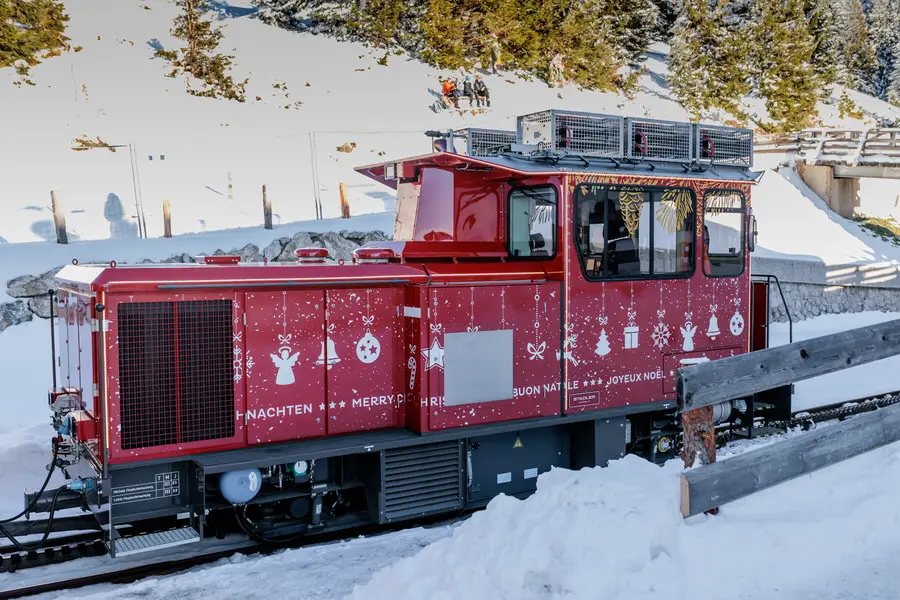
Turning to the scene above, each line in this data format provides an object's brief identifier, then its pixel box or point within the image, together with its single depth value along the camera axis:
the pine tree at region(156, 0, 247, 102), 28.98
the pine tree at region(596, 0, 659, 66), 45.16
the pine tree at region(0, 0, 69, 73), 26.47
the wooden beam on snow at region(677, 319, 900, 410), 4.71
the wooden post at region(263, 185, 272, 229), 18.58
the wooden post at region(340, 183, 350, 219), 20.45
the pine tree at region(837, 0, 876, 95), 57.91
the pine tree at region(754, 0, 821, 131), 40.62
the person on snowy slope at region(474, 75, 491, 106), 32.31
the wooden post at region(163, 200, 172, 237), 17.92
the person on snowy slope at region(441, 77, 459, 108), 29.83
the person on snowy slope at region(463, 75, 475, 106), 32.09
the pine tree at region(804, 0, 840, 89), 49.09
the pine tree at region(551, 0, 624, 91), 38.03
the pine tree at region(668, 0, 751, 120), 41.06
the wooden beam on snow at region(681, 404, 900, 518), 4.52
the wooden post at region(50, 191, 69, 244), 16.42
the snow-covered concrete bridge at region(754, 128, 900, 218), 32.41
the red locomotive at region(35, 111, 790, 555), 6.50
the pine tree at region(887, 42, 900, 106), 55.74
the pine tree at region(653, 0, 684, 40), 52.12
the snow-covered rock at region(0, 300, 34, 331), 14.35
